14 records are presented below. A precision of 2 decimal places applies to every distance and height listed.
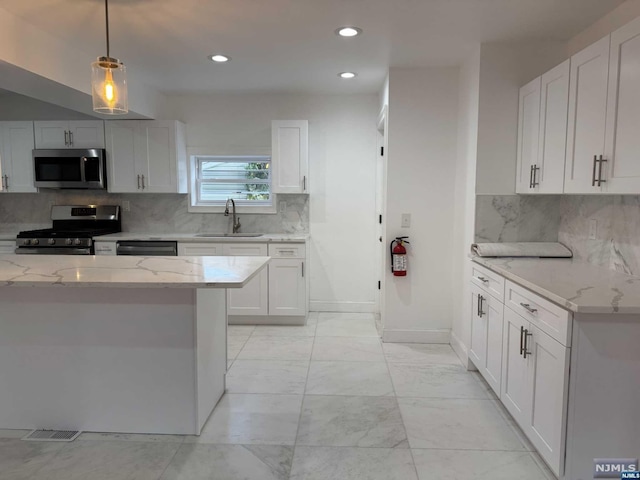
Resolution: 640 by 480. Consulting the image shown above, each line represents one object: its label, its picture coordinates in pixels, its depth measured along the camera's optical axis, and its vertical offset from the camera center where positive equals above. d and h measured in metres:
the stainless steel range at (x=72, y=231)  4.27 -0.28
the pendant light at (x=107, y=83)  2.21 +0.62
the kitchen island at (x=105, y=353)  2.35 -0.82
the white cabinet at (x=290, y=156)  4.51 +0.52
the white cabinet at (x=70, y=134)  4.47 +0.71
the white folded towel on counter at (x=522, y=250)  2.94 -0.28
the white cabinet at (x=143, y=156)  4.49 +0.50
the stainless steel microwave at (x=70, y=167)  4.45 +0.37
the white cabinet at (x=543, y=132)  2.53 +0.49
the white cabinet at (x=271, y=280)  4.35 -0.75
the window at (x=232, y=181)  4.96 +0.28
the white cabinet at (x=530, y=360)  1.88 -0.78
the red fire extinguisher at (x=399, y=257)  3.77 -0.43
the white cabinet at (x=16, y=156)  4.51 +0.49
